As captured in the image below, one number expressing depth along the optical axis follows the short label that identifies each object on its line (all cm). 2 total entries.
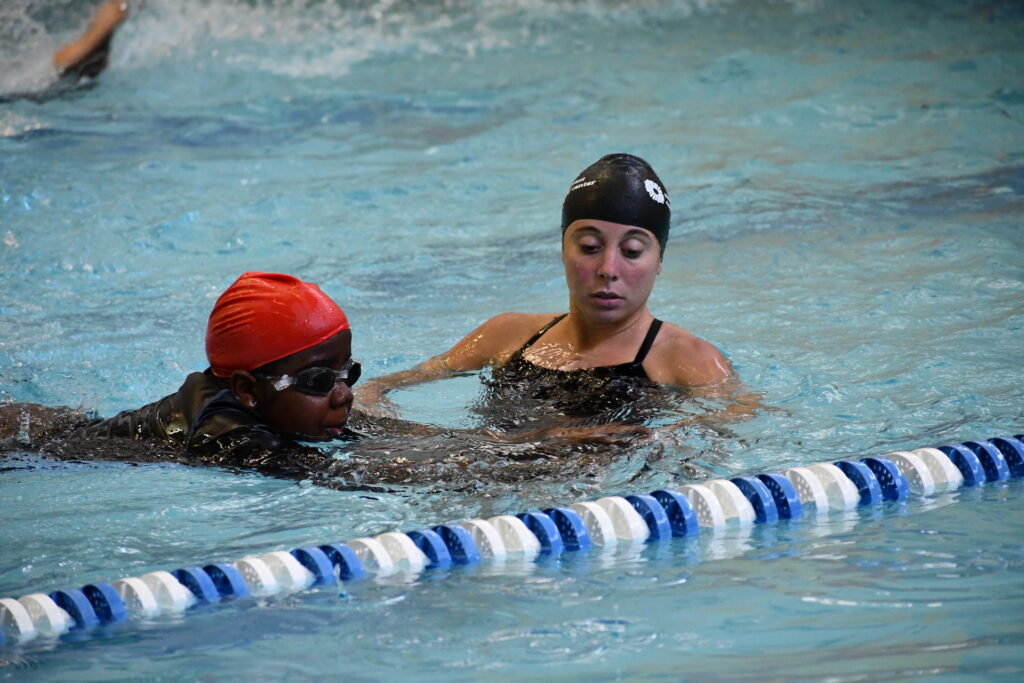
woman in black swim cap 884
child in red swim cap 724
